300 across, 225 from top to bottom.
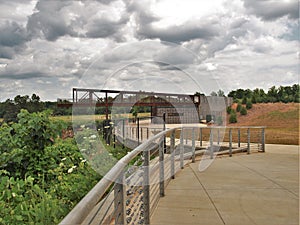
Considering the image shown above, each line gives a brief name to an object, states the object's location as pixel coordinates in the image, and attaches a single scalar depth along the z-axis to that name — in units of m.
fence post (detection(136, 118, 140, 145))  9.12
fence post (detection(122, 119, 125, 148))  7.62
